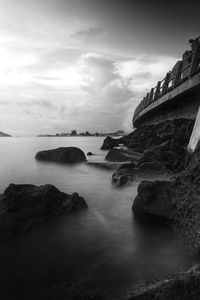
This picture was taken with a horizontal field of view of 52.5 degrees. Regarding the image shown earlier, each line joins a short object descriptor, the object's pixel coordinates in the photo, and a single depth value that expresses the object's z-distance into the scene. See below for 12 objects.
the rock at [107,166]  10.37
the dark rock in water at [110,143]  21.98
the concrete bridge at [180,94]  7.34
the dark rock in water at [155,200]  4.44
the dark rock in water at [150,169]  7.14
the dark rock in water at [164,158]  7.21
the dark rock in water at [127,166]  7.97
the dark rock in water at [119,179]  7.32
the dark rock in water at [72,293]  2.61
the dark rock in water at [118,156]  11.87
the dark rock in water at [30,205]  4.33
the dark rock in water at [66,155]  13.13
